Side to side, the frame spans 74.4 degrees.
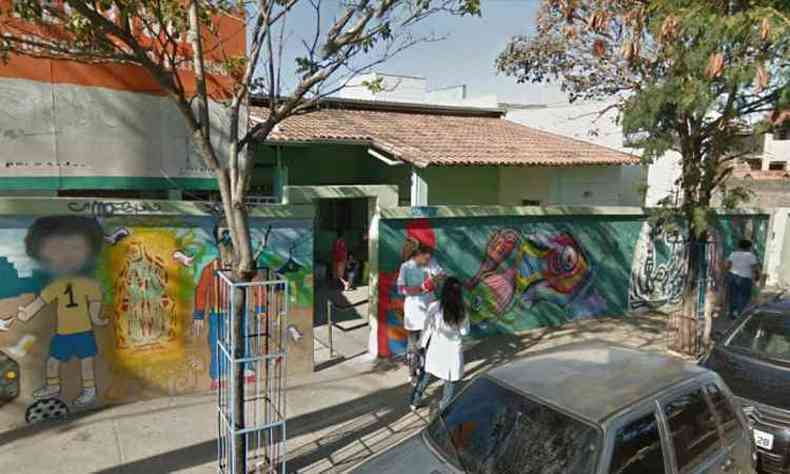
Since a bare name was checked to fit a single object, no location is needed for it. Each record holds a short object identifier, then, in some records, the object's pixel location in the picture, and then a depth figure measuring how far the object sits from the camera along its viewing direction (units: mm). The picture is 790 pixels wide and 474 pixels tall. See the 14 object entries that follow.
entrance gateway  6957
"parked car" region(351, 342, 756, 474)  3078
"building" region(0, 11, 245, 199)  6918
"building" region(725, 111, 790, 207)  7622
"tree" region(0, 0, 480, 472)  3855
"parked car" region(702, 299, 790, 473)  4527
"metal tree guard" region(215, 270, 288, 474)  3738
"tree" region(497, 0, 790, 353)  6281
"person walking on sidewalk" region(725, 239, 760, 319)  9445
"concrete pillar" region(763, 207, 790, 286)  12977
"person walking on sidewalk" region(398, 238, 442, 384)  6426
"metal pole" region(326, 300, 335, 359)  7512
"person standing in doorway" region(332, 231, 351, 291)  11539
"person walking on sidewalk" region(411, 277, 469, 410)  5219
